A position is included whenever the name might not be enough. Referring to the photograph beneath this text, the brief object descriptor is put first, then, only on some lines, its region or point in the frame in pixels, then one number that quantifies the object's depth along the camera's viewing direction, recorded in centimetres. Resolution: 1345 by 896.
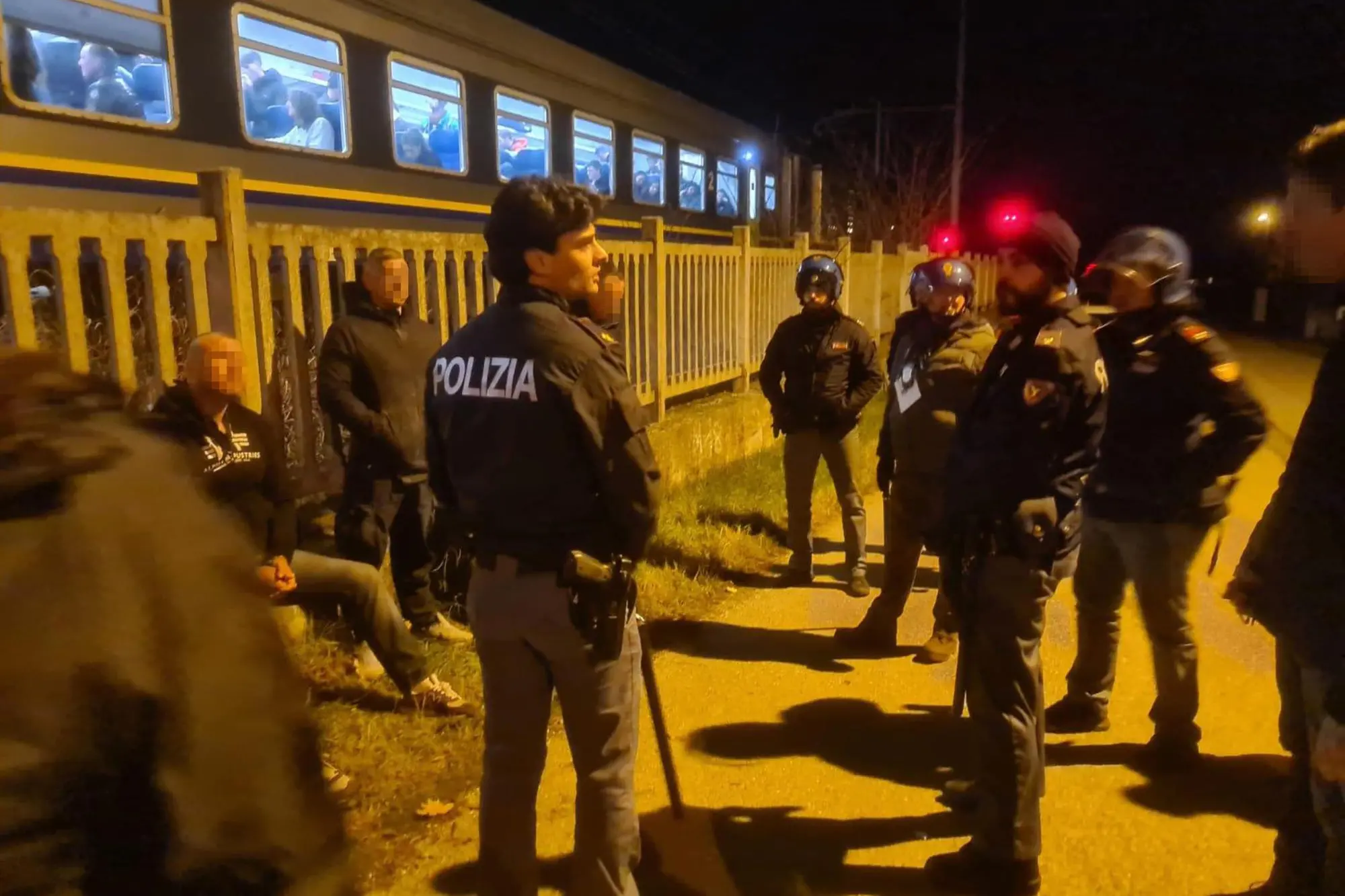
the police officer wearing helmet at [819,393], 543
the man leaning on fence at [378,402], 416
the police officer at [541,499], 227
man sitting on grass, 329
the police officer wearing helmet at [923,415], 433
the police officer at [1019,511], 269
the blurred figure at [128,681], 72
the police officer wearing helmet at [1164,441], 325
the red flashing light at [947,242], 1471
